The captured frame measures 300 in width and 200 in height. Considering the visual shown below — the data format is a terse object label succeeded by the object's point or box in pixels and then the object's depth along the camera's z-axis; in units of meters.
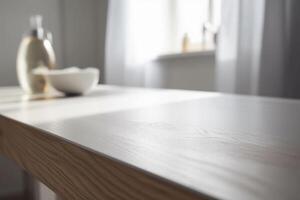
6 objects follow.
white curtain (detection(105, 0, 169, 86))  2.23
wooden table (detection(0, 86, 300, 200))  0.25
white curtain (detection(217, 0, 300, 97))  1.27
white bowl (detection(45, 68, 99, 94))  1.10
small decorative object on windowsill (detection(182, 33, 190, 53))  2.14
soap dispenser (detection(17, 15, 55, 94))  1.29
